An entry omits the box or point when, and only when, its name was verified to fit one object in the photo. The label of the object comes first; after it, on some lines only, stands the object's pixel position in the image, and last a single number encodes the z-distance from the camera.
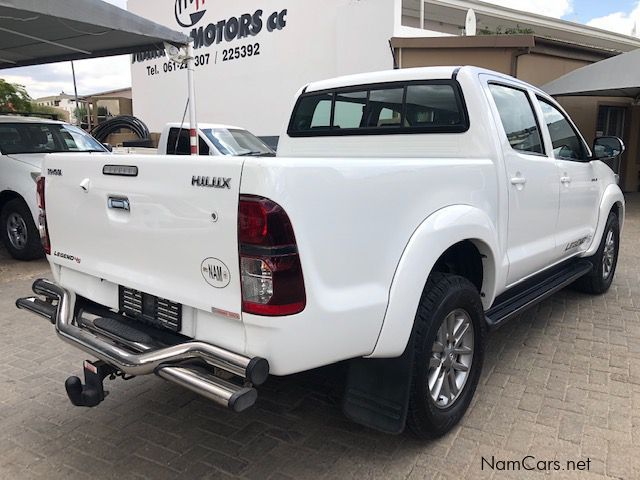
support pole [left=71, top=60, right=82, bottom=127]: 21.29
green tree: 20.89
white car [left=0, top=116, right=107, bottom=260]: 6.98
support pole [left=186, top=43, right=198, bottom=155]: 8.70
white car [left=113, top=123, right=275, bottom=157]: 9.62
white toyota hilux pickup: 2.08
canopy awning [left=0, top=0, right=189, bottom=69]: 6.89
